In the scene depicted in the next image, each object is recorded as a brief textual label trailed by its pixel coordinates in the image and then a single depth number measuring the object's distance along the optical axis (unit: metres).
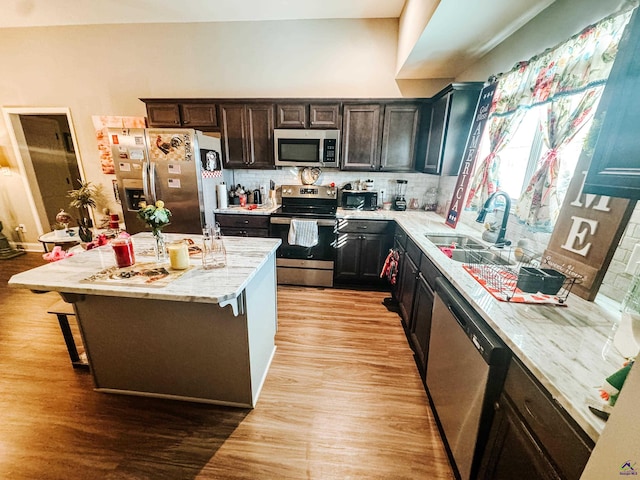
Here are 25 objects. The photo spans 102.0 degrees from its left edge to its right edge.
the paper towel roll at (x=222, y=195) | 3.39
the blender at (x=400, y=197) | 3.45
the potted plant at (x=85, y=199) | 3.63
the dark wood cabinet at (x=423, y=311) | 1.85
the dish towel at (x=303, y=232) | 3.10
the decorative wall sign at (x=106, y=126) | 3.65
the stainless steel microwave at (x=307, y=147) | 3.17
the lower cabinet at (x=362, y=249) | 3.11
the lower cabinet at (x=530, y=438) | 0.70
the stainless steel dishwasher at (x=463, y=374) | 1.05
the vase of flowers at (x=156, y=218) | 1.49
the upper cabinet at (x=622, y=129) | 0.75
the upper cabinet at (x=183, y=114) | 3.32
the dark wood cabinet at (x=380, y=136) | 3.13
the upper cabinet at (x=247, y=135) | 3.28
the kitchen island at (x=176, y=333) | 1.49
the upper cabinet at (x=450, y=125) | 2.56
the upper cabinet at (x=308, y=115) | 3.17
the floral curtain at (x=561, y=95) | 1.32
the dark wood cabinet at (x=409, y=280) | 2.22
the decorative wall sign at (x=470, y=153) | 2.33
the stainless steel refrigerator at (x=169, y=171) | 2.96
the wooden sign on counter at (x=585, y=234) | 1.13
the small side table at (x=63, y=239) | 3.03
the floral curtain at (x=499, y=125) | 1.96
